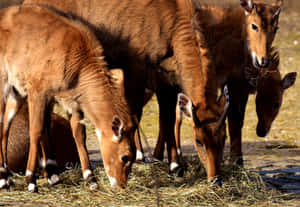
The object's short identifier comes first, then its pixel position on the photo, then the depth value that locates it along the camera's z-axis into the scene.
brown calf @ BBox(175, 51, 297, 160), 20.23
